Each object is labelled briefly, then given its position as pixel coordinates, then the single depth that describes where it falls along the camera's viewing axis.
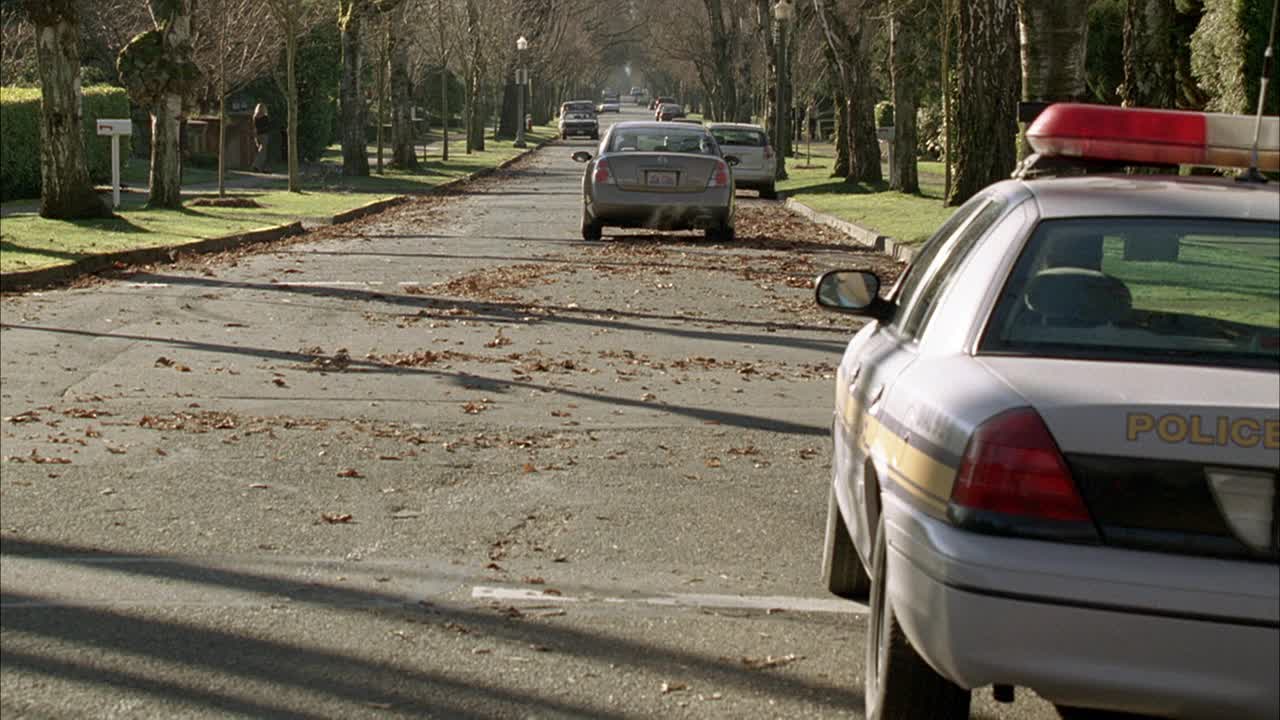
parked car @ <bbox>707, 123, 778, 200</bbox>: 38.22
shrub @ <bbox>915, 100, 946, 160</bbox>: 56.81
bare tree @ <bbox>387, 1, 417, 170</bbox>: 47.34
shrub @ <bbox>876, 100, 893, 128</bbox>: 64.62
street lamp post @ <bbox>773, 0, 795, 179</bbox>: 42.72
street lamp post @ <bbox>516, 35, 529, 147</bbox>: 69.69
